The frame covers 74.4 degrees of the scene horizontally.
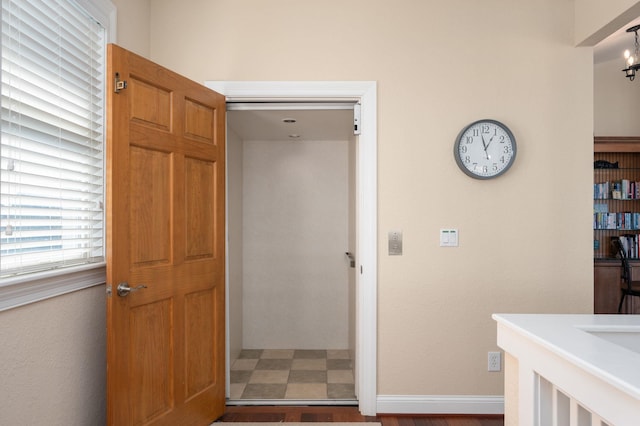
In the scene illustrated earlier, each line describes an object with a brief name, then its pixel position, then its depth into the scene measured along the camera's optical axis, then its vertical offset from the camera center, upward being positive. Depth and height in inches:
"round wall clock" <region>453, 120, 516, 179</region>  104.5 +16.5
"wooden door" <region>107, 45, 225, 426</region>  75.6 -6.6
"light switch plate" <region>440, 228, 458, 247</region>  106.0 -5.9
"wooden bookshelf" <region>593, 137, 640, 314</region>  185.6 +1.6
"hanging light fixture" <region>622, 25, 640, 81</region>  148.6 +56.4
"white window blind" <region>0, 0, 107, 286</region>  59.6 +12.5
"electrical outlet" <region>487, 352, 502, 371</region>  105.6 -36.9
